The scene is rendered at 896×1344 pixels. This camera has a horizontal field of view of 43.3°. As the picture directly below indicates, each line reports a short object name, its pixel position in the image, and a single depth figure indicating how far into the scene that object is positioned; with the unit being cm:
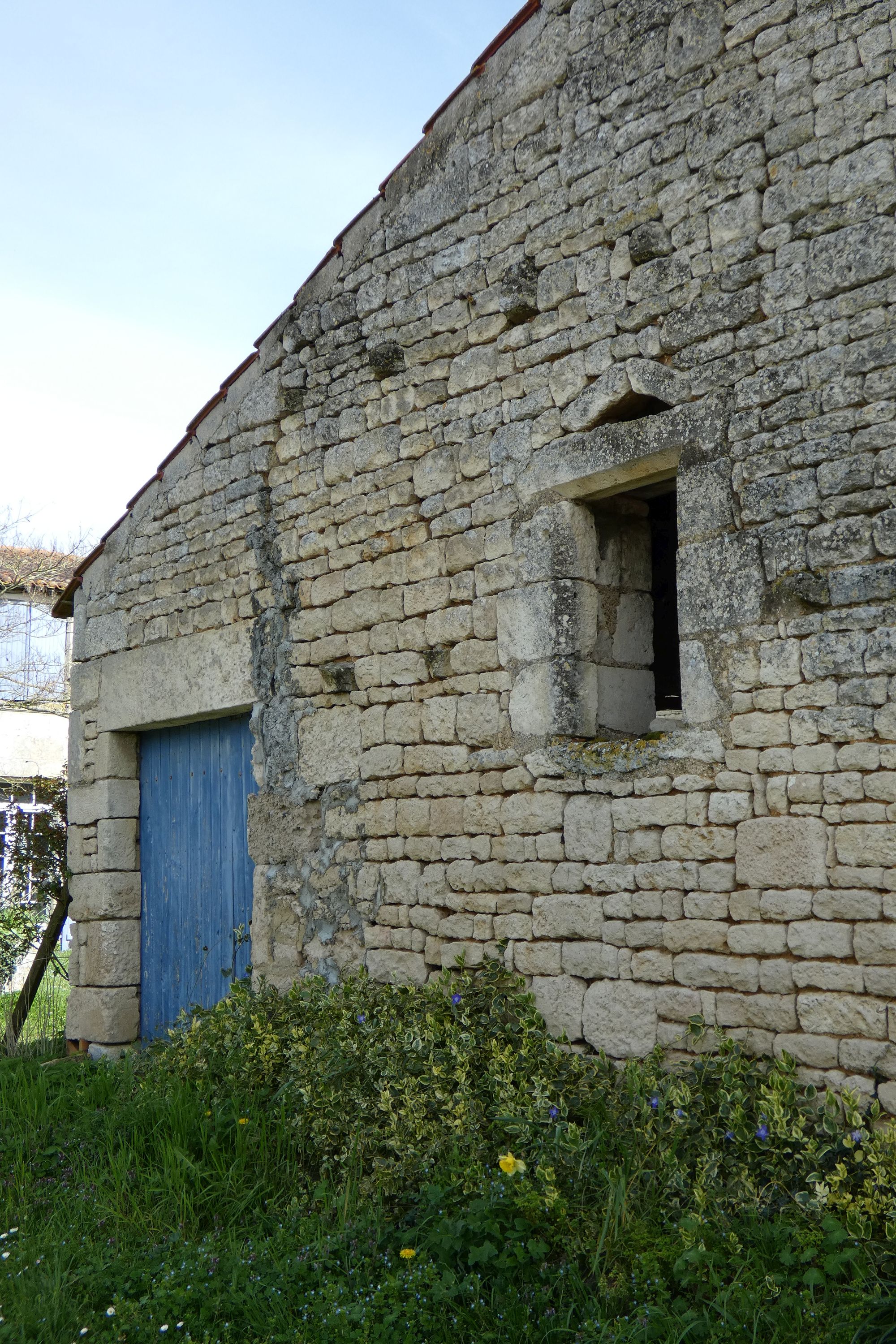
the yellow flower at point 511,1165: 333
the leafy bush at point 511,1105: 309
